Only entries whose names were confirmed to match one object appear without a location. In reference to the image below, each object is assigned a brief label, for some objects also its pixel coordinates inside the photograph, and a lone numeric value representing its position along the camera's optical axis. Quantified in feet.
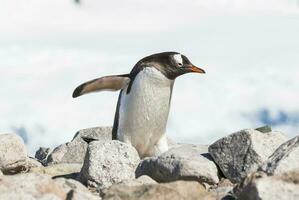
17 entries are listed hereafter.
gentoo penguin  73.97
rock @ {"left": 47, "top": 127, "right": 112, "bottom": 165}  82.02
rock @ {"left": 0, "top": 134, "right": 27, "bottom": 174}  69.36
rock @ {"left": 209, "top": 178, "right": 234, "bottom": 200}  44.55
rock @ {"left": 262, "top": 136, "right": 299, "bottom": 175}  45.16
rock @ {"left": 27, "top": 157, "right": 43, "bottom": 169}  71.22
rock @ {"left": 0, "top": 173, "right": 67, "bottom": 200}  38.73
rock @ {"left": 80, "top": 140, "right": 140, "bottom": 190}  57.21
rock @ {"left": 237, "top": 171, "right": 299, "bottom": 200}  37.40
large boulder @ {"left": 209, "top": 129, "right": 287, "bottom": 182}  56.85
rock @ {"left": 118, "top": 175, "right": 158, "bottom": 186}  45.55
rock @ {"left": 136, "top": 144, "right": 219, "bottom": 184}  53.11
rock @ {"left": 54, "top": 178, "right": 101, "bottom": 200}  39.96
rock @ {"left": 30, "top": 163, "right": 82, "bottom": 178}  66.28
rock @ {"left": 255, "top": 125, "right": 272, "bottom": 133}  71.31
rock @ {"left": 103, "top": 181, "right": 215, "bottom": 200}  37.88
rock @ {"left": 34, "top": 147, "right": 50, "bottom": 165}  104.06
